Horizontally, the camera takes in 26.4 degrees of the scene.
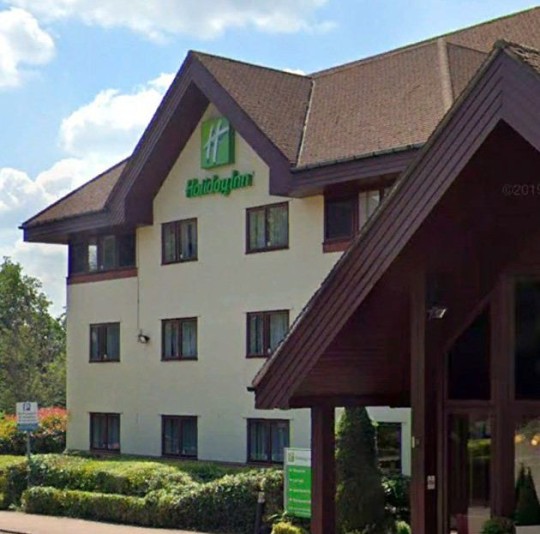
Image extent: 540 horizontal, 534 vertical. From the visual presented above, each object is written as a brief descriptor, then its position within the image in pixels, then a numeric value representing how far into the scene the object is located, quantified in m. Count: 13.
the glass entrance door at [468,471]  13.79
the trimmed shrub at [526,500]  13.13
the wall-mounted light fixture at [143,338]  32.22
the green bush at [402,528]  19.16
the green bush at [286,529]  19.34
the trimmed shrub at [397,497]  20.38
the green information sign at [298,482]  19.30
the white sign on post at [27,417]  27.06
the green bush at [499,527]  13.09
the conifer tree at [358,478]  19.28
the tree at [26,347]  72.62
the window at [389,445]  24.67
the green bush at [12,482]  28.78
